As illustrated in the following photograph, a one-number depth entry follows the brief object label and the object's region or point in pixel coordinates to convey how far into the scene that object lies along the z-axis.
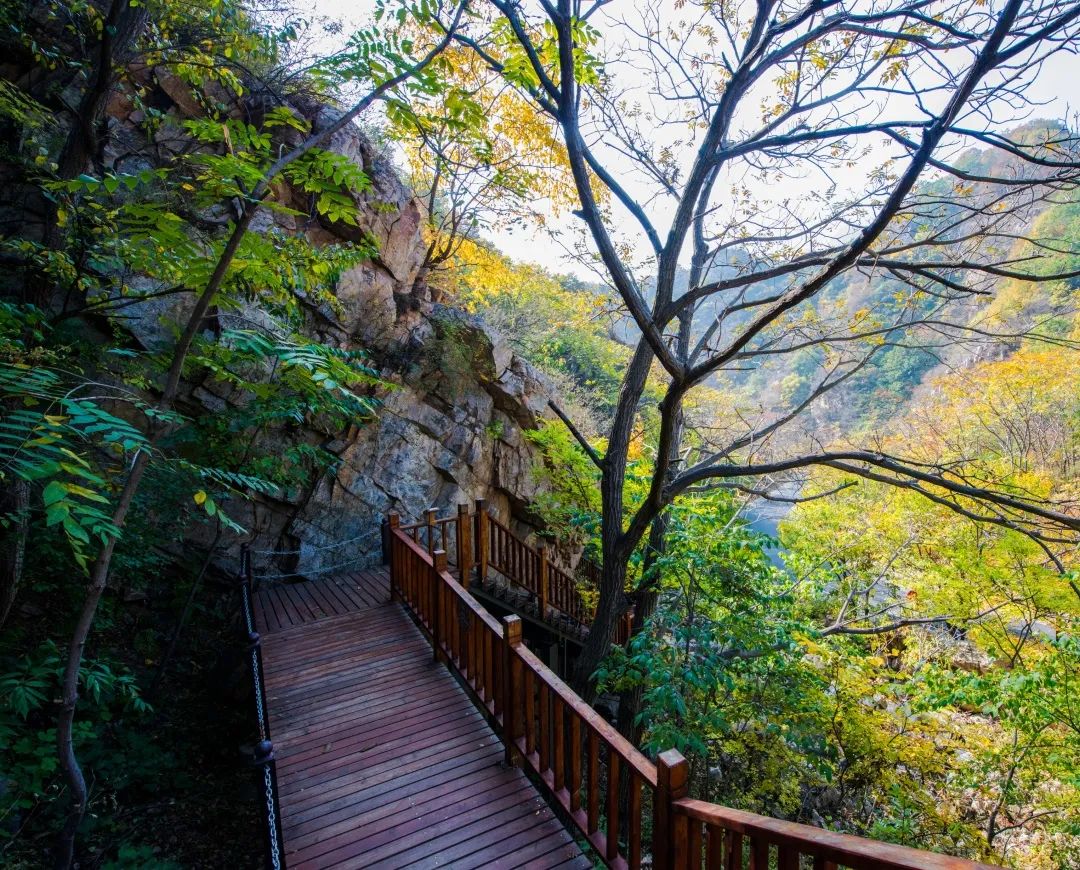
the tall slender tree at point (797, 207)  3.21
